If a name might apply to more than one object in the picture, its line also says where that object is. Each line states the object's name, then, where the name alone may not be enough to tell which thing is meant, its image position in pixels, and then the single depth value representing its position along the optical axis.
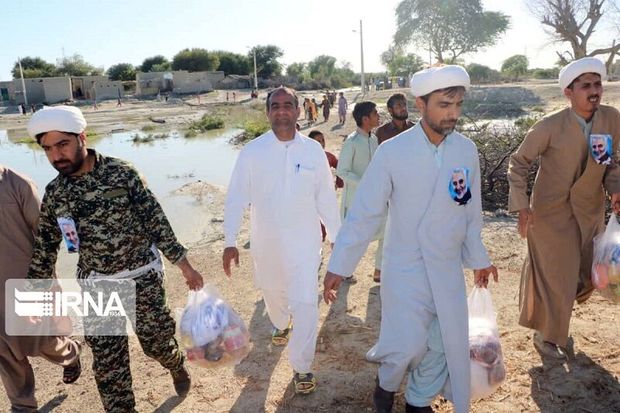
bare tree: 23.75
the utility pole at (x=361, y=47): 39.53
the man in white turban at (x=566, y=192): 3.45
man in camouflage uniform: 2.73
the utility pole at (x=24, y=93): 51.09
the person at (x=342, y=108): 23.73
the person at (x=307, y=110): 25.57
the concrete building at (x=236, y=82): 66.69
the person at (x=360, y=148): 4.93
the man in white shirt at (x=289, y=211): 3.41
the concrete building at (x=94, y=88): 57.00
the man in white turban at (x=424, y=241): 2.64
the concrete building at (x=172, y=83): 60.66
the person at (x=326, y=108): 25.98
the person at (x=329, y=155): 5.77
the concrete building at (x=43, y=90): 52.34
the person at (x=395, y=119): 4.87
